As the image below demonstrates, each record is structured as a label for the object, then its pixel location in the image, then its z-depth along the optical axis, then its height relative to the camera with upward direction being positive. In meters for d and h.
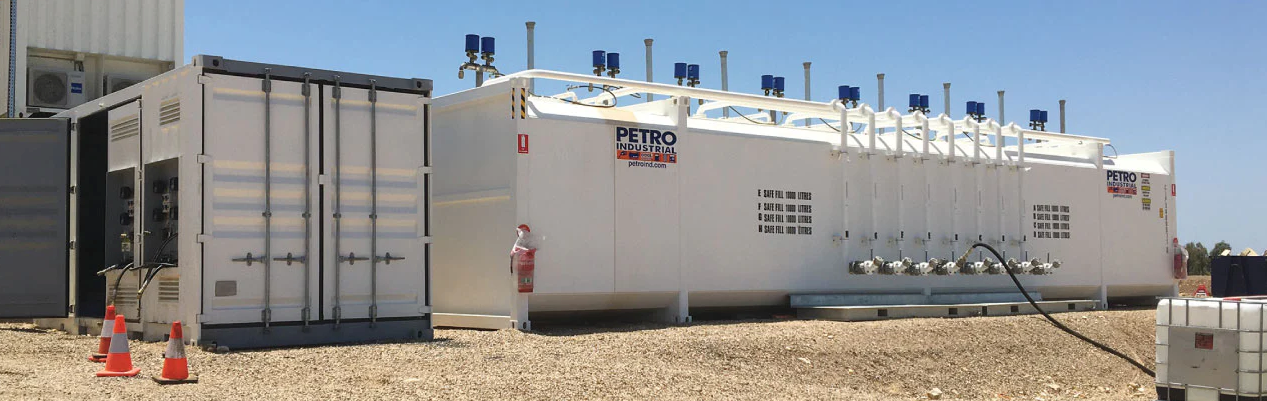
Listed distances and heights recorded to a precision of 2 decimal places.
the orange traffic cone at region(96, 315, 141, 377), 9.02 -0.86
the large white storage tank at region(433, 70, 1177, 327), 13.38 +0.46
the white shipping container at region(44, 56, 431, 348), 10.87 +0.34
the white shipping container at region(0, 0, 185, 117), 15.75 +2.62
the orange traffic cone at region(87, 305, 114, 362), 10.28 -0.85
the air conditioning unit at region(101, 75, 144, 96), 16.20 +2.16
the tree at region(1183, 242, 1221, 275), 43.59 -0.97
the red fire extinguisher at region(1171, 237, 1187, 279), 21.58 -0.47
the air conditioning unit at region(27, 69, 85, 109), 15.81 +2.04
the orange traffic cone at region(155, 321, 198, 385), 8.71 -0.89
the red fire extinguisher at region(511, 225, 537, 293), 12.84 -0.22
